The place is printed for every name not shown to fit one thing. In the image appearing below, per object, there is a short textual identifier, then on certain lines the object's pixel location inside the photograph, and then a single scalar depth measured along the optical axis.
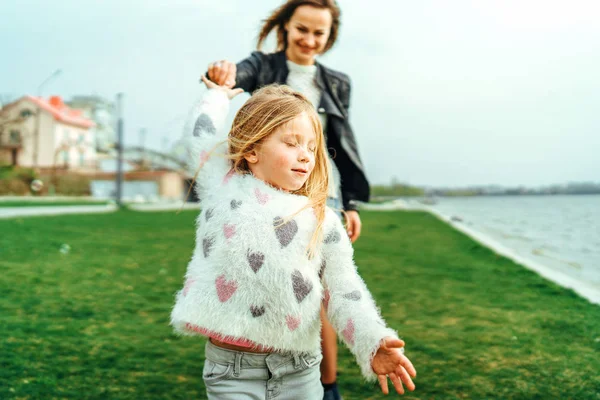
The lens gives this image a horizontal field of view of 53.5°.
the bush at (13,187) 30.50
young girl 1.59
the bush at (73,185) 34.22
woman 2.34
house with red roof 38.28
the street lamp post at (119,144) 20.69
